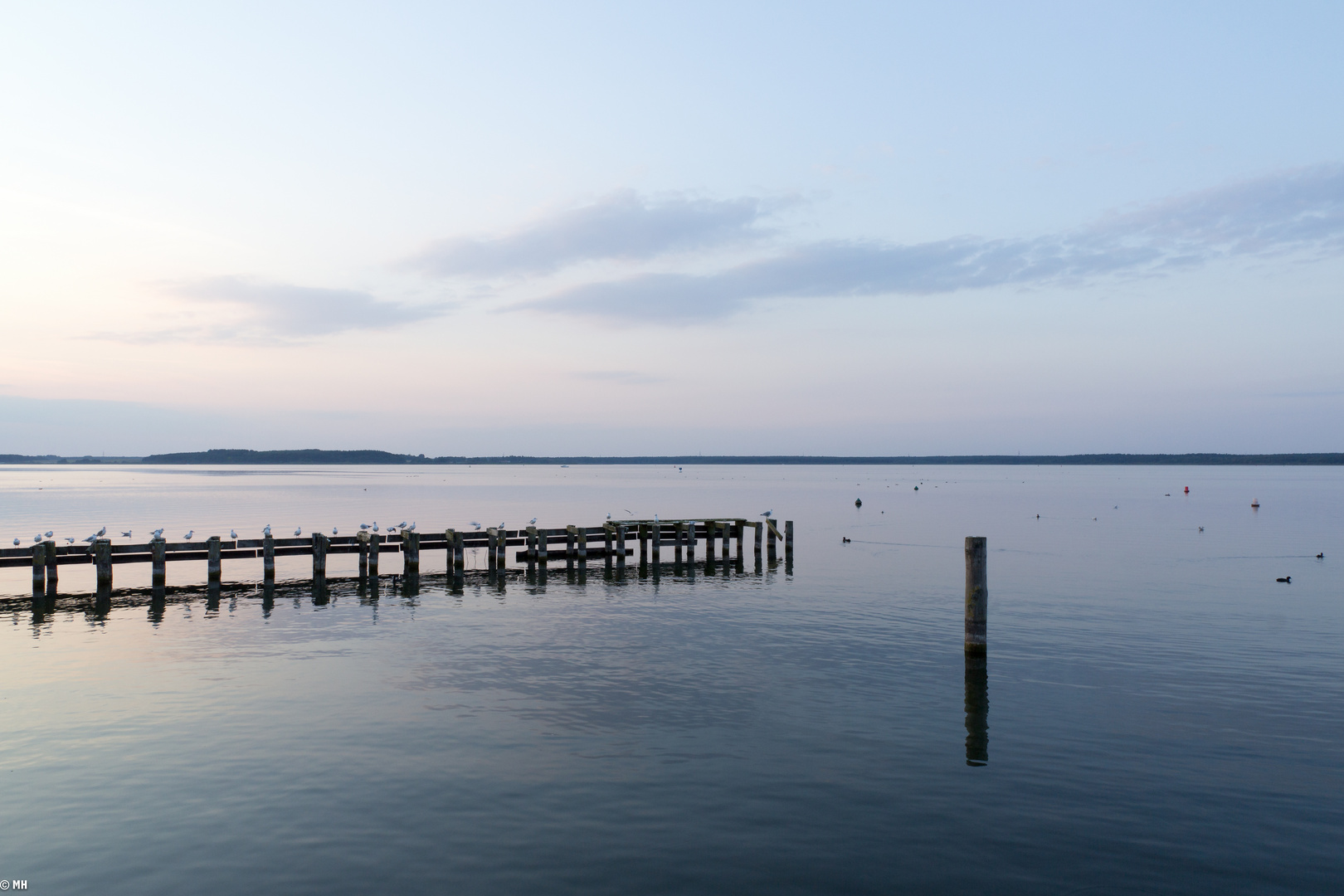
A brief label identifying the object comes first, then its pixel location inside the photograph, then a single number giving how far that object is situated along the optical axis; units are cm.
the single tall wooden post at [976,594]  1978
